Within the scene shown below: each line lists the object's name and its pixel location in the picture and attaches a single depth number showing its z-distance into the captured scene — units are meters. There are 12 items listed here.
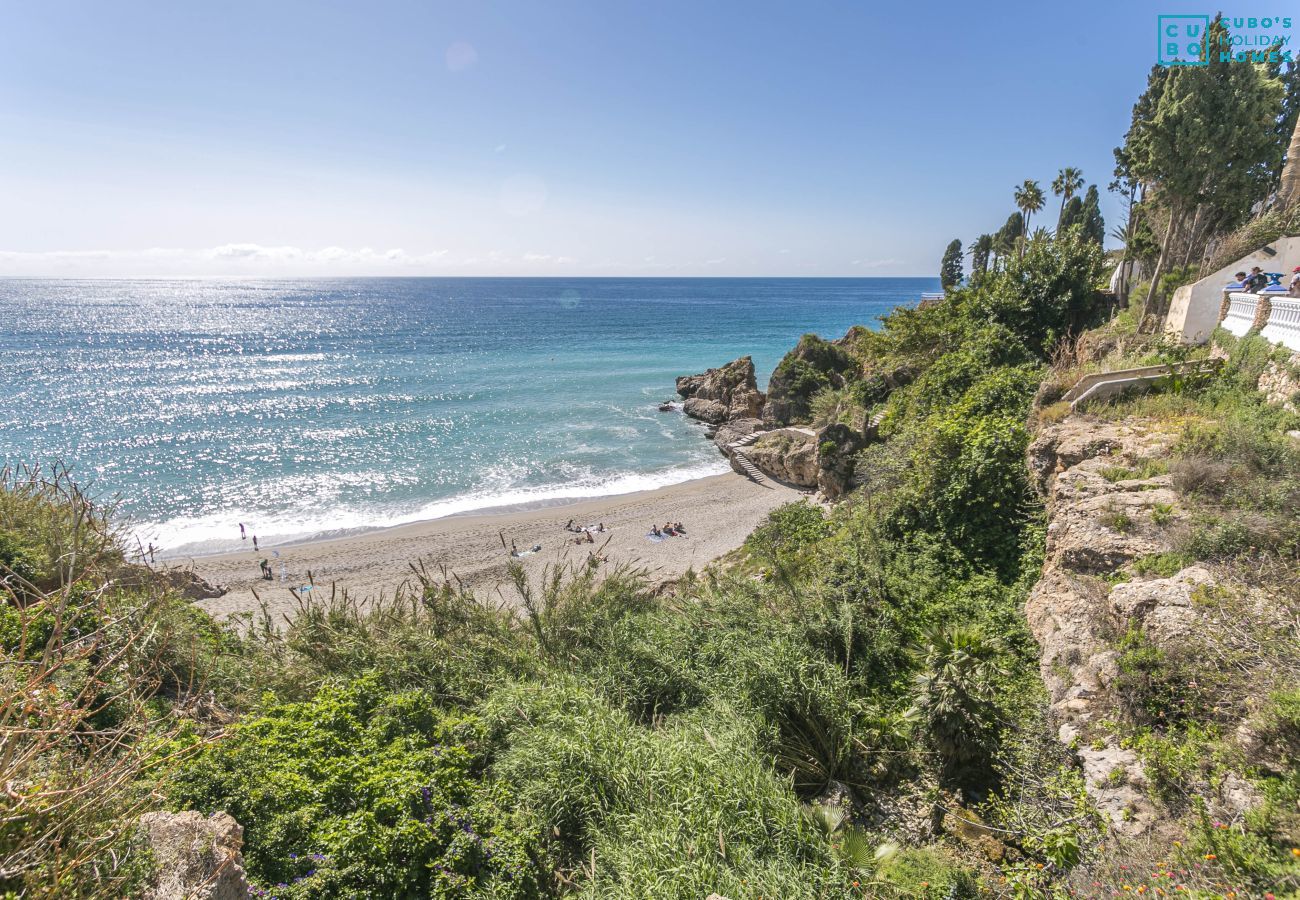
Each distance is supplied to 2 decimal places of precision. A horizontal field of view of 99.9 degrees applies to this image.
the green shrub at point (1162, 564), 7.26
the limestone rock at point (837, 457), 23.34
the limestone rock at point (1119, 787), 5.37
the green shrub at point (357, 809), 5.57
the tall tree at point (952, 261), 99.88
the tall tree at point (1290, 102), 33.12
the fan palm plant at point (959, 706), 7.10
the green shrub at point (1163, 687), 5.80
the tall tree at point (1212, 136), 16.91
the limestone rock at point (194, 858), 4.30
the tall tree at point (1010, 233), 69.38
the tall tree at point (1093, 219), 56.82
